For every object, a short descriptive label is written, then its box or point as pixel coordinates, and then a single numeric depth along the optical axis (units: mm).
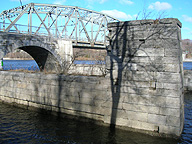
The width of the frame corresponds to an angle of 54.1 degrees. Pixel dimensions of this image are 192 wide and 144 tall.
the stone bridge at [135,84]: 6305
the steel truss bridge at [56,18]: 19584
